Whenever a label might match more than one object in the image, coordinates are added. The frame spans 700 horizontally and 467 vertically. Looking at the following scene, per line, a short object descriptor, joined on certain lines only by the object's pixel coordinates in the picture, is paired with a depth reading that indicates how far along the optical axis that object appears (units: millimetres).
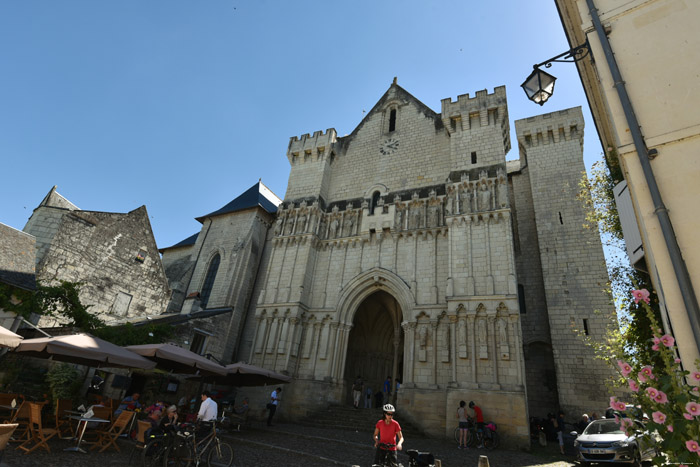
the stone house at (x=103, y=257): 14695
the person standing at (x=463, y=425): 10167
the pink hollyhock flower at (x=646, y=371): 2657
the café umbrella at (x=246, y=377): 11070
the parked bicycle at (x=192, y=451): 5859
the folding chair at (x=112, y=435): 6902
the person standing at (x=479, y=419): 10461
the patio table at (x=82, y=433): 6498
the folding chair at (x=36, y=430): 6129
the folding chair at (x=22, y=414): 6594
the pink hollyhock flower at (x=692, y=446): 2191
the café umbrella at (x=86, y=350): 7098
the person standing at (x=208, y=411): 6527
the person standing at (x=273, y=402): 12555
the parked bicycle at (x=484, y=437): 10438
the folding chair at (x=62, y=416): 7311
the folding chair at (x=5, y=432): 3820
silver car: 7910
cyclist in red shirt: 4992
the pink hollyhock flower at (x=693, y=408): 2240
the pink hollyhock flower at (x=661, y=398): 2462
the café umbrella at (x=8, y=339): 7237
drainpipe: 3459
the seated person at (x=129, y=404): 9159
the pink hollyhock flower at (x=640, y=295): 2928
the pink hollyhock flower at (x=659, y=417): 2466
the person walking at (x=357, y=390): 14891
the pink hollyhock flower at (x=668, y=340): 2574
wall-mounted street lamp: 5407
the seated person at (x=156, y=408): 8798
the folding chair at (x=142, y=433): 6406
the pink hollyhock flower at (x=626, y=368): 2828
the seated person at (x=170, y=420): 5955
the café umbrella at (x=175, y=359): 8595
